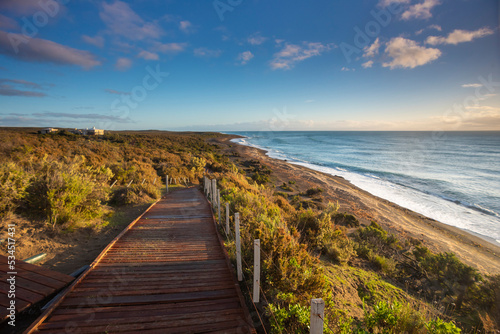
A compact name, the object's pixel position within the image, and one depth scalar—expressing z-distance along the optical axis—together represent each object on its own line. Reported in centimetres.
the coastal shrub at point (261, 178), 1961
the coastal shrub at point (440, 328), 260
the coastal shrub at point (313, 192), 1731
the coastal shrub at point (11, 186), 504
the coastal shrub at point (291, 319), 276
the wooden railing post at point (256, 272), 306
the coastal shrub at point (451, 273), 543
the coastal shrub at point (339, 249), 628
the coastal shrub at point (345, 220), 1120
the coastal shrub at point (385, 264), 636
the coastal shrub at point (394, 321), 296
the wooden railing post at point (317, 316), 167
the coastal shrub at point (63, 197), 554
